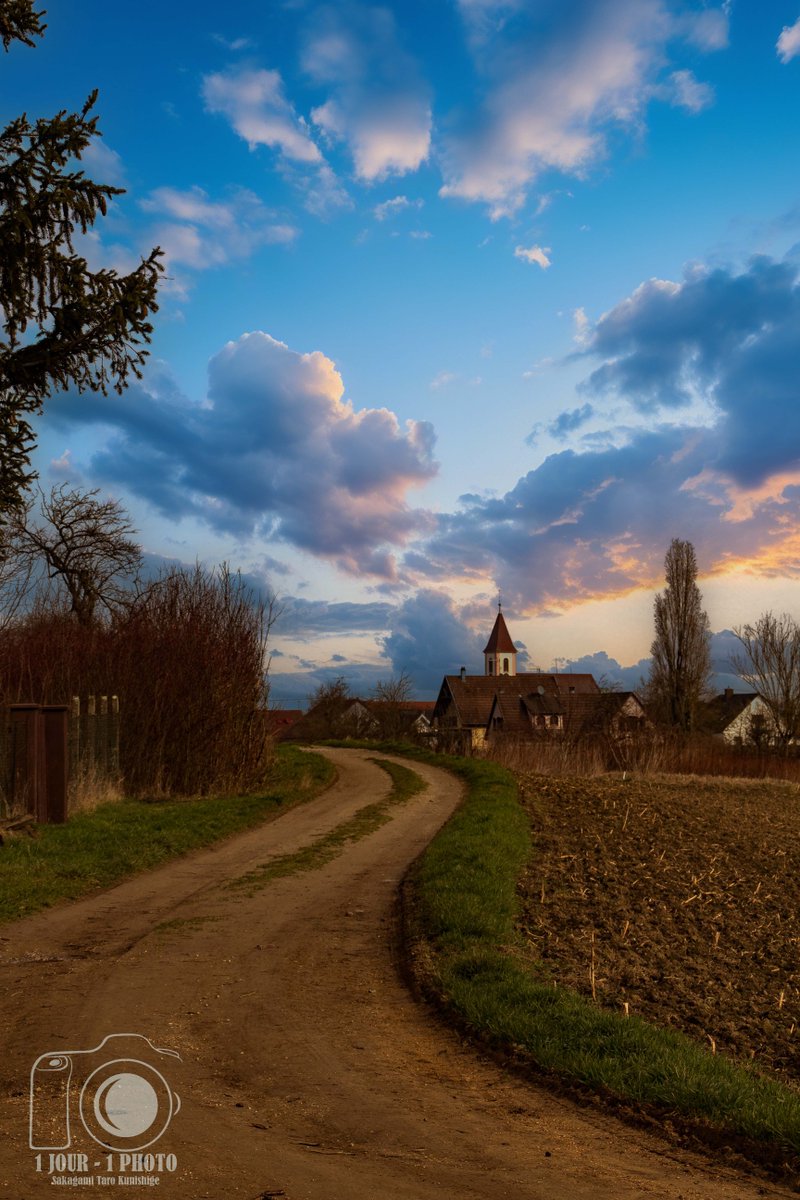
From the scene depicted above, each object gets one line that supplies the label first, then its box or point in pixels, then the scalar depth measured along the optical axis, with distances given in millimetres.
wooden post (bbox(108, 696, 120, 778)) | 19922
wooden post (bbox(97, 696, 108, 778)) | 19328
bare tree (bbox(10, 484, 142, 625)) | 32500
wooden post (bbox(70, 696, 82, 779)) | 17641
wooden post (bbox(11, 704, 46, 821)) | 15391
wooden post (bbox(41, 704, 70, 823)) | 15766
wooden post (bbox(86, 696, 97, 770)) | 18609
